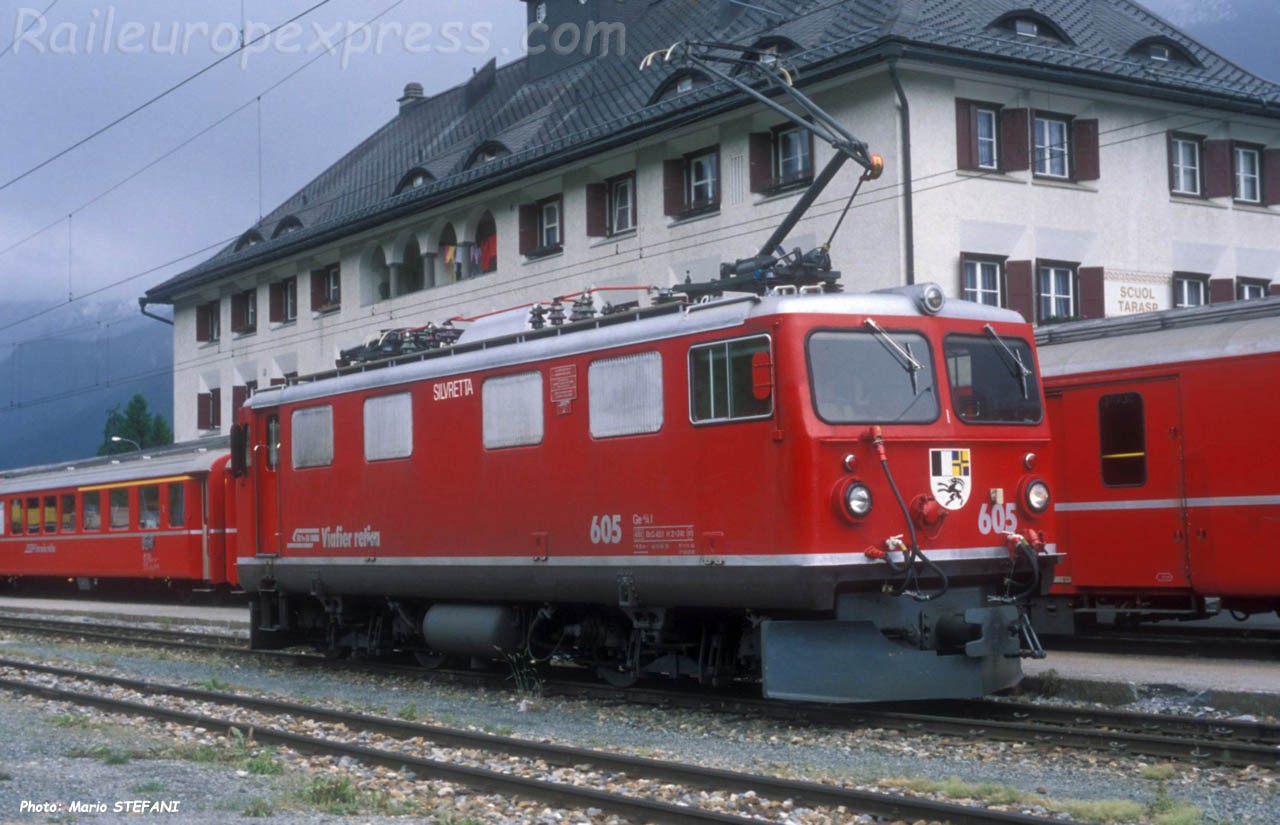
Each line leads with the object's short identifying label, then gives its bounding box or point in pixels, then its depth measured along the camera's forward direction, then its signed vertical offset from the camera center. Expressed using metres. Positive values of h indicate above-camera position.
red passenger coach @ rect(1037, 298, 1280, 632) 14.26 +0.49
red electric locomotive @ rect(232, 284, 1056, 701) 11.17 +0.27
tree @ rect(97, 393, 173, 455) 118.81 +8.61
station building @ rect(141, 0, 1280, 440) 26.38 +6.63
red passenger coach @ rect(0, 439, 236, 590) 29.81 +0.40
